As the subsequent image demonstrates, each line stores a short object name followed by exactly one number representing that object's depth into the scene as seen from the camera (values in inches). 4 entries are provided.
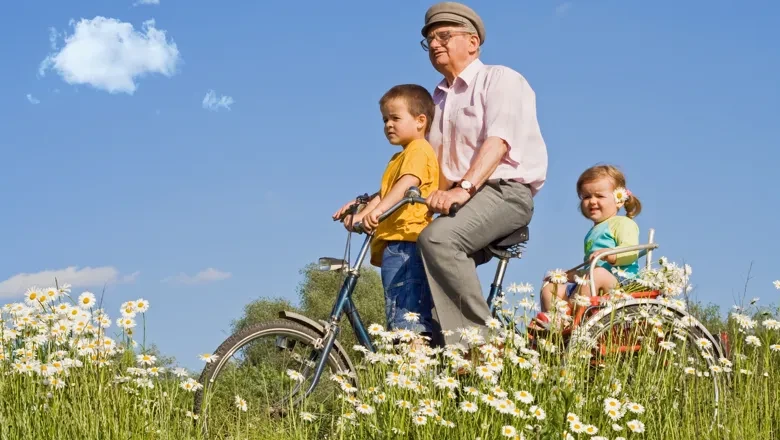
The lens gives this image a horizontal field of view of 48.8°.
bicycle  229.1
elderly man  229.5
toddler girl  255.8
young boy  241.0
